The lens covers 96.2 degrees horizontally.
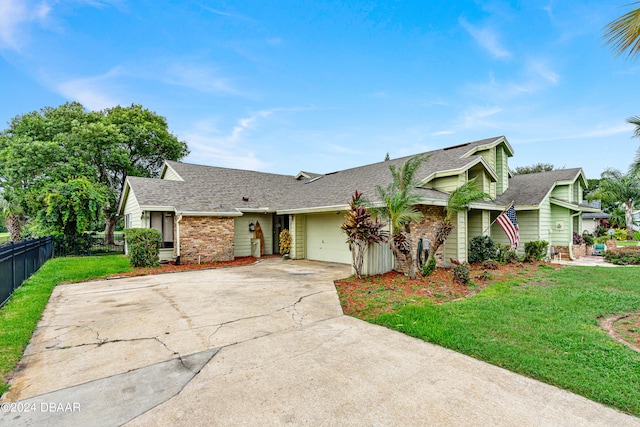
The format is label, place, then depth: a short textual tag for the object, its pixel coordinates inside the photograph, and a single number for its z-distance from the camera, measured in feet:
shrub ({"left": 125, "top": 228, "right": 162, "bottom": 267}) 36.68
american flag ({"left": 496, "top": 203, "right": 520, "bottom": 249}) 33.65
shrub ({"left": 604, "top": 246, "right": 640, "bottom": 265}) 39.91
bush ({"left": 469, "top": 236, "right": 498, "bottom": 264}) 38.40
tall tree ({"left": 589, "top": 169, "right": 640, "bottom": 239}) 69.25
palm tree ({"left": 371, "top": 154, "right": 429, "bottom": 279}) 27.50
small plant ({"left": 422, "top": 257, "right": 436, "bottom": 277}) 29.76
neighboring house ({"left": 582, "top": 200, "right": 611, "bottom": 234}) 89.10
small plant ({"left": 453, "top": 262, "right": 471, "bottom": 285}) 26.63
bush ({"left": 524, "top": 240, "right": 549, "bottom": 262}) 39.37
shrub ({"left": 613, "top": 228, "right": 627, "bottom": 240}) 79.42
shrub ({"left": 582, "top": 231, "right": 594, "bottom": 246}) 54.96
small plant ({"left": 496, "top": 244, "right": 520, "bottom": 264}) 38.14
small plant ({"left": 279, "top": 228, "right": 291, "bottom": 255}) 47.88
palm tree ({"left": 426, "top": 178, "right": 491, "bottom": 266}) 29.48
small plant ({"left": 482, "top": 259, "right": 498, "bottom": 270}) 33.78
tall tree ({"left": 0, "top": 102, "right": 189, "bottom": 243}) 61.41
